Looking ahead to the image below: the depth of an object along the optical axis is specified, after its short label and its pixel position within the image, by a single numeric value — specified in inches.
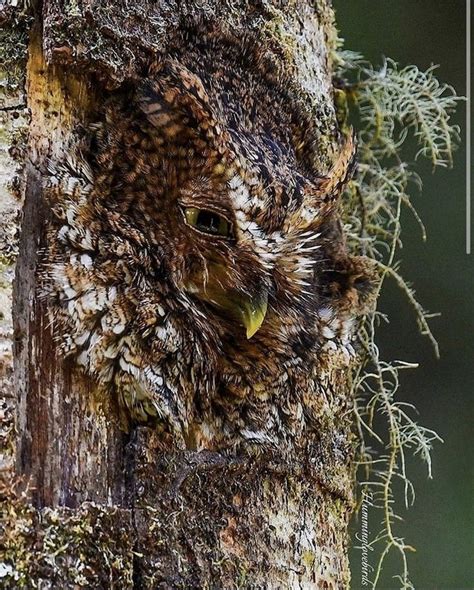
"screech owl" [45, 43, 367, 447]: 99.5
